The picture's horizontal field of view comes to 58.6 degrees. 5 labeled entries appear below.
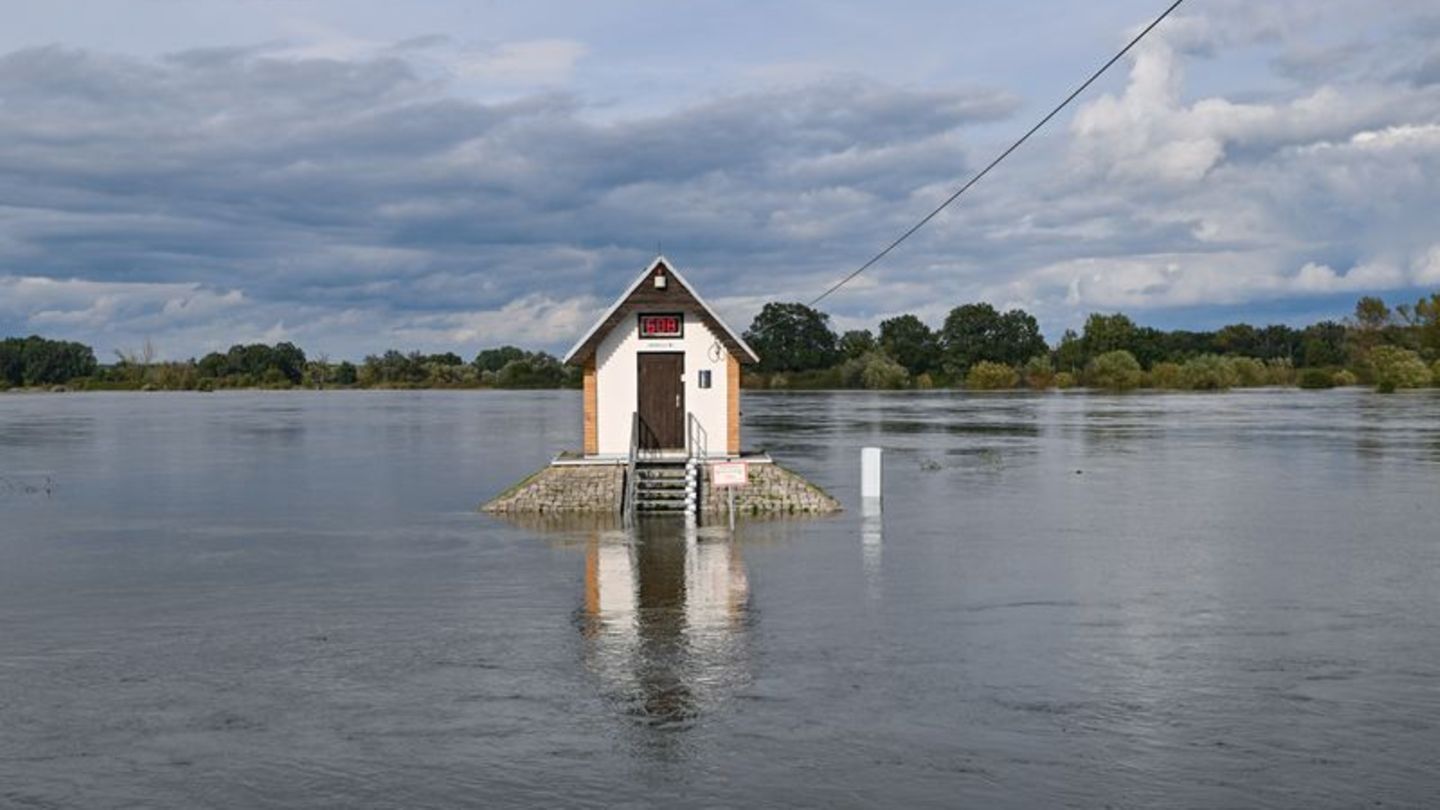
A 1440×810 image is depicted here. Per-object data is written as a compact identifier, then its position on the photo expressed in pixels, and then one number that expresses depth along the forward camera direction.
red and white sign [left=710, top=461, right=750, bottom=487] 25.95
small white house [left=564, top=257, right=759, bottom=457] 30.09
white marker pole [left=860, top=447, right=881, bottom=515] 30.66
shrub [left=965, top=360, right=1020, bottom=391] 166.88
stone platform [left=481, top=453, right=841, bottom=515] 28.41
